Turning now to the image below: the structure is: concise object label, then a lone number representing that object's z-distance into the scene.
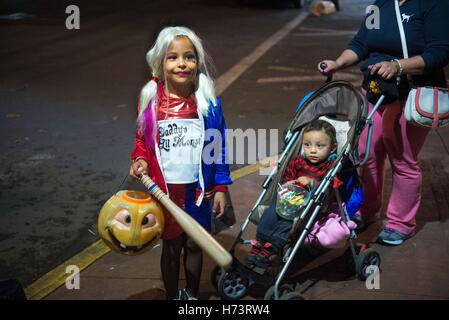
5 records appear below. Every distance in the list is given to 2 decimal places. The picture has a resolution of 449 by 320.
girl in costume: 3.33
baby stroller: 3.63
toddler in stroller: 3.72
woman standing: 3.87
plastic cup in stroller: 3.72
